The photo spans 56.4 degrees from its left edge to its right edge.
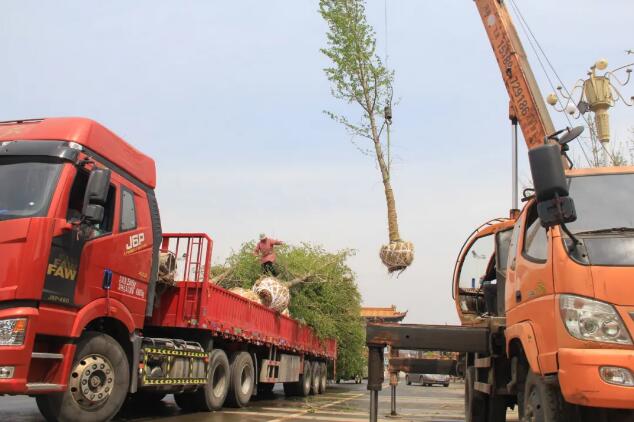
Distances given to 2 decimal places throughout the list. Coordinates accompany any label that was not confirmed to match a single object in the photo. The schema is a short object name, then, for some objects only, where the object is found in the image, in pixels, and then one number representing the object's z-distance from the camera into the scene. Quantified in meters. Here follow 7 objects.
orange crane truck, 3.41
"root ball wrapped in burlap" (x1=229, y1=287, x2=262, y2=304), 12.43
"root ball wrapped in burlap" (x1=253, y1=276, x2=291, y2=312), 13.16
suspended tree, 11.26
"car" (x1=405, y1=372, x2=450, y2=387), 32.66
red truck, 5.75
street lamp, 13.52
